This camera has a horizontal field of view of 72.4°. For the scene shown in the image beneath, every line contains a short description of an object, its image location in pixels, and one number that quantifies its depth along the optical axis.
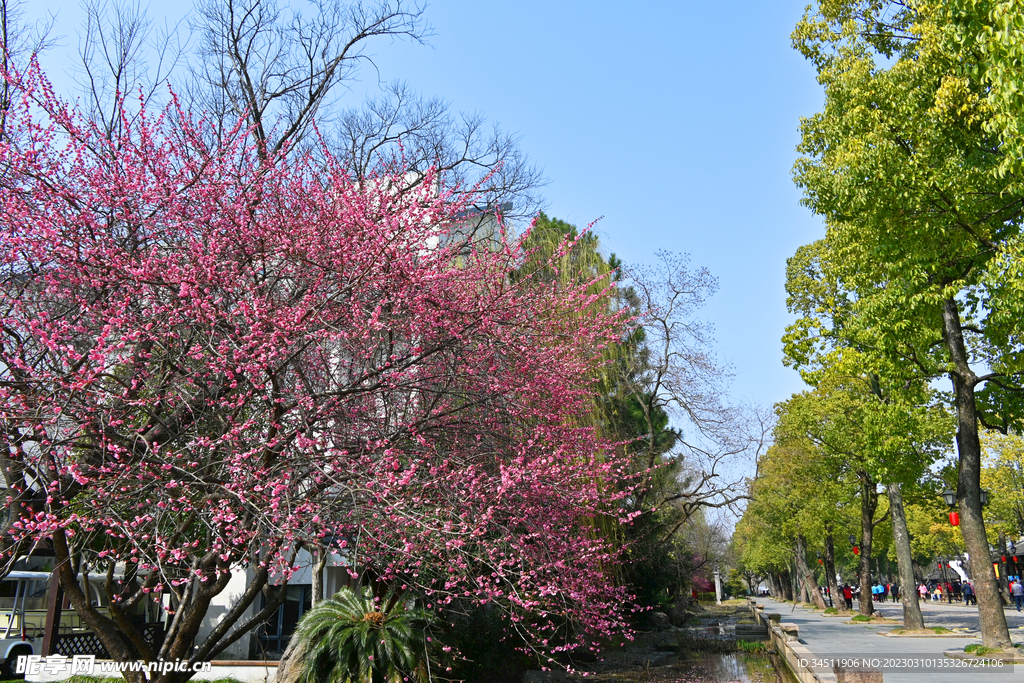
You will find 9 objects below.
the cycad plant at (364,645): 10.69
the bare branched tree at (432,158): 11.30
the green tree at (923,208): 11.04
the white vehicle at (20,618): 13.69
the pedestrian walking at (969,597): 37.03
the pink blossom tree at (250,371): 6.04
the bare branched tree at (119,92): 8.09
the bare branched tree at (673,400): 18.83
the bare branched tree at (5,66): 7.04
